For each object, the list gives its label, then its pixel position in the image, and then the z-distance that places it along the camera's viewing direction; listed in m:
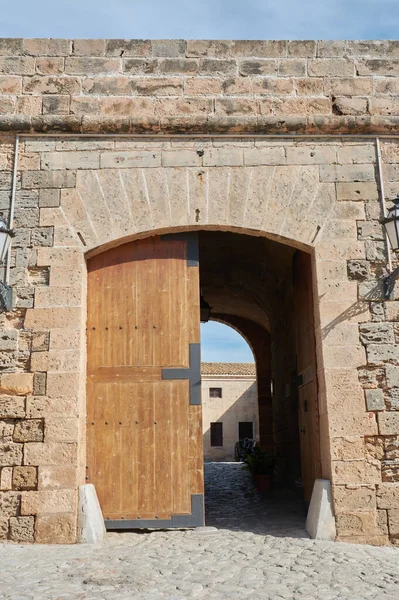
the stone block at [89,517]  4.69
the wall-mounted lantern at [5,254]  4.96
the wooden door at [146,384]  5.04
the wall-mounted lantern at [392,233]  4.98
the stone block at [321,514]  4.72
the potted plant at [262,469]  7.95
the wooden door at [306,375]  5.45
